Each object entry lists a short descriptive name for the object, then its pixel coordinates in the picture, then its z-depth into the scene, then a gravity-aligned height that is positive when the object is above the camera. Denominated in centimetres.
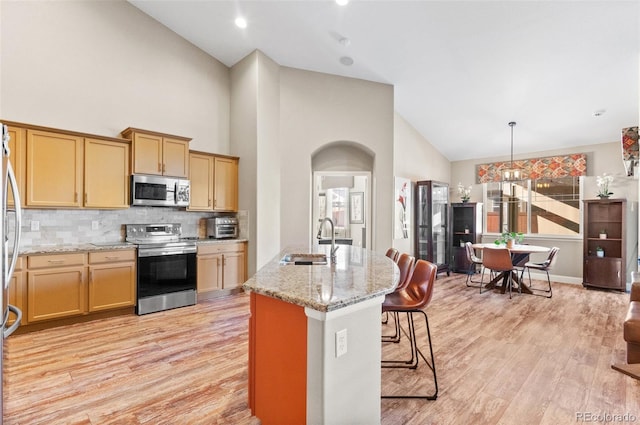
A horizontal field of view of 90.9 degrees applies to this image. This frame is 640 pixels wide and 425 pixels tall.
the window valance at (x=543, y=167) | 607 +95
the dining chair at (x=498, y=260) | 497 -76
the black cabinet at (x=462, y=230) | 704 -39
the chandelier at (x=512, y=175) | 505 +62
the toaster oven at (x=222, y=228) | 488 -26
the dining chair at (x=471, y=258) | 577 -84
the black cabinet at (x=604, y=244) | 539 -56
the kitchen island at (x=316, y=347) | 142 -67
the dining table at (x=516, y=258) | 514 -80
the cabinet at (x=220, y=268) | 453 -84
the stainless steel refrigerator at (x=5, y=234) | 154 -12
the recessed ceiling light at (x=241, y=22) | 423 +258
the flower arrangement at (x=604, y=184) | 554 +52
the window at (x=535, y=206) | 625 +14
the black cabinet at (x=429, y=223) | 653 -22
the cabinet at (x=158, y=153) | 408 +79
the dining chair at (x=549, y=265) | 514 -85
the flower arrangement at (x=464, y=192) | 714 +47
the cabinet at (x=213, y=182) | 475 +46
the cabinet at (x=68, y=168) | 337 +50
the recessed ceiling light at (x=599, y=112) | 498 +161
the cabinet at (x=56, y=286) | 326 -81
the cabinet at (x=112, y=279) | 362 -81
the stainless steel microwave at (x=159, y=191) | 409 +27
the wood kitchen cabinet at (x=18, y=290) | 314 -80
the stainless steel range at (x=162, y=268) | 396 -75
